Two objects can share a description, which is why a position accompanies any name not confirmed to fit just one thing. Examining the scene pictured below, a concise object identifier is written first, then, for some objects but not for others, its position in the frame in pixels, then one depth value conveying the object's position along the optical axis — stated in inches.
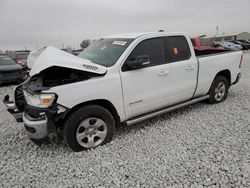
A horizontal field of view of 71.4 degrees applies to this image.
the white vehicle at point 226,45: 945.4
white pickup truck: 98.7
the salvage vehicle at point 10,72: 318.3
